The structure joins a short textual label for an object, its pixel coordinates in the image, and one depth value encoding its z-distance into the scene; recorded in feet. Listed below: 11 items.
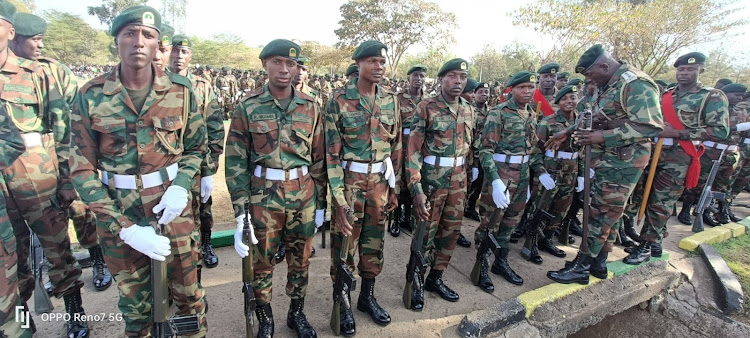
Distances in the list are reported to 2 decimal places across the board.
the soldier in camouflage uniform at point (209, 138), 11.52
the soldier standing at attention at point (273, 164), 9.13
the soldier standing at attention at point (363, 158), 10.21
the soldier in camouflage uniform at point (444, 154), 11.80
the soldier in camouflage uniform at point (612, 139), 11.57
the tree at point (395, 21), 82.03
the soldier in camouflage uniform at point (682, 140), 15.24
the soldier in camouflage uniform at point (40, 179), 9.30
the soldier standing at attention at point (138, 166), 7.34
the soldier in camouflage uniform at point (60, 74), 10.62
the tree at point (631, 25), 53.83
